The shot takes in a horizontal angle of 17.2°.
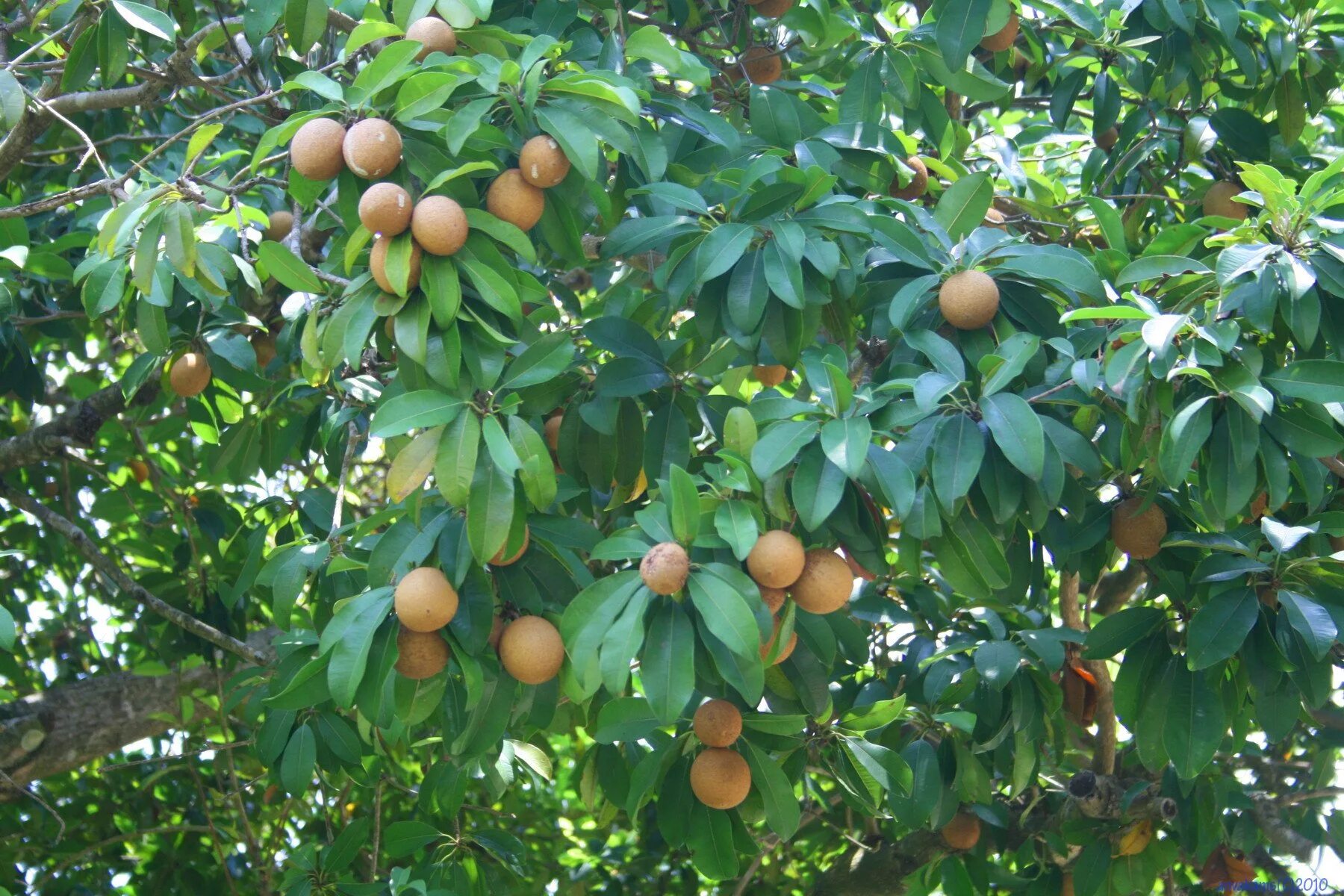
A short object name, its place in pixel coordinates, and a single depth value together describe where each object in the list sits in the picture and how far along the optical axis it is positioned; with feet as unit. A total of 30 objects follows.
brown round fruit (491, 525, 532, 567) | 14.17
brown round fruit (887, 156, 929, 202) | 15.73
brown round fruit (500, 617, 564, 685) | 14.11
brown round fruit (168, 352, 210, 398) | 16.17
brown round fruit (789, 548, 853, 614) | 13.96
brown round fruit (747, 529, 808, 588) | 13.81
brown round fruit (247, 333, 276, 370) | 16.76
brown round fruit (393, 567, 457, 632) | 13.94
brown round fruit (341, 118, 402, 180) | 14.10
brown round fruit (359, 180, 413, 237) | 14.00
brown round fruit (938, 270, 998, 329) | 14.62
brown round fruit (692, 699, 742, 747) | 14.31
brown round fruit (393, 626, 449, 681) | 14.06
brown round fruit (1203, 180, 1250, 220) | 16.01
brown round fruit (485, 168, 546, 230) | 14.38
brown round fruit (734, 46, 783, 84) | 16.43
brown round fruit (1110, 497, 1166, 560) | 14.87
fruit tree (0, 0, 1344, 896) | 14.04
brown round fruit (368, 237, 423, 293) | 14.05
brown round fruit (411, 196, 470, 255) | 14.00
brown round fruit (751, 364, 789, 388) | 15.82
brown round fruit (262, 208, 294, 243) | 16.90
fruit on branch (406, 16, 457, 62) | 14.67
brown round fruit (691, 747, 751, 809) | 14.35
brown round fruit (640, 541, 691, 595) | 13.70
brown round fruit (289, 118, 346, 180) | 14.13
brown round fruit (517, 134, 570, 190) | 14.30
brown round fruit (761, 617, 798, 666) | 13.98
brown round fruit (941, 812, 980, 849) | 16.44
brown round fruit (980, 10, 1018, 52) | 15.89
